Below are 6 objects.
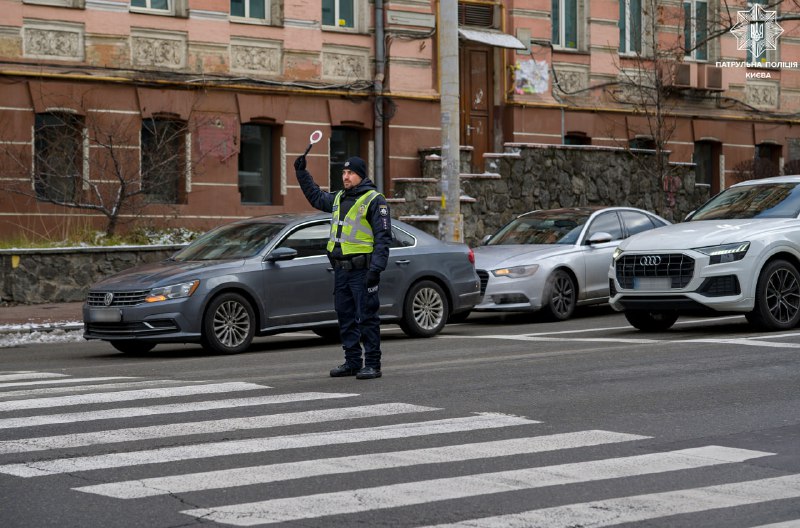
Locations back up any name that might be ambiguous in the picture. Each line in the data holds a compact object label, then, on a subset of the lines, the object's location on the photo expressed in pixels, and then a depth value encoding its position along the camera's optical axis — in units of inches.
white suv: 580.4
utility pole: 833.5
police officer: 468.1
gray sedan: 575.5
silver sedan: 721.0
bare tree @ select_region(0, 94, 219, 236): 936.9
